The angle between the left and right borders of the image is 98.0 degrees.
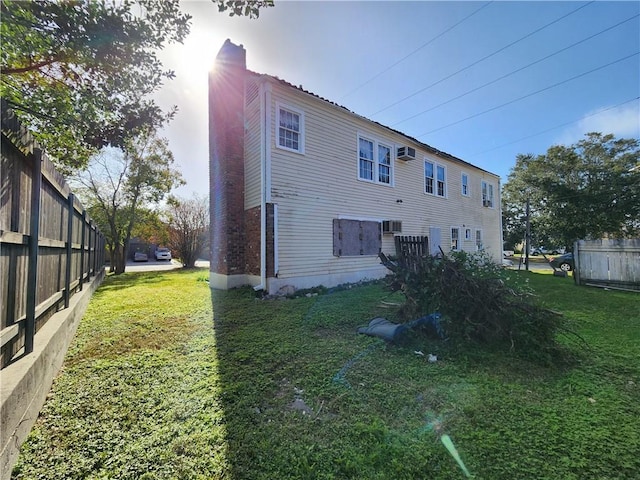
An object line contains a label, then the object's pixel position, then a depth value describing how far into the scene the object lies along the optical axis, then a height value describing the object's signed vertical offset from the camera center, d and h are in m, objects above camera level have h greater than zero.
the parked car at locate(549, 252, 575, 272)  19.16 -0.95
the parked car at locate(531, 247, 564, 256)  33.37 -0.44
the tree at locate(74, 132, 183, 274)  15.87 +3.64
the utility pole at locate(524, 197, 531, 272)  16.66 +0.17
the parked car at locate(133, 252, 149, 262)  29.14 -0.63
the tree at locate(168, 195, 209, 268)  19.55 +1.68
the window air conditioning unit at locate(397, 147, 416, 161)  11.23 +3.90
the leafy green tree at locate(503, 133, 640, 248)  20.12 +4.63
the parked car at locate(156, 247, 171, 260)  29.23 -0.43
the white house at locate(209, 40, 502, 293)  8.00 +2.17
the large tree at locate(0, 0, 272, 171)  4.19 +3.31
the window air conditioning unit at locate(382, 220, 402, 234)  10.67 +0.90
